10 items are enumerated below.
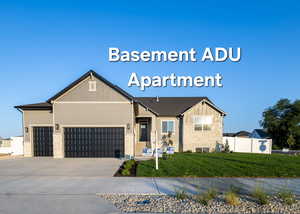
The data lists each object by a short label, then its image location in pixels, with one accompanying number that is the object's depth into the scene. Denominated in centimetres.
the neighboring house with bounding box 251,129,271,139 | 4656
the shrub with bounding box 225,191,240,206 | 479
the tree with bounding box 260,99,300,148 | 3477
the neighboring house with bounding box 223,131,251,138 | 6579
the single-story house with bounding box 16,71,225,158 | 1345
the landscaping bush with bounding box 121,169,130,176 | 797
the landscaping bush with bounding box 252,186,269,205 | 480
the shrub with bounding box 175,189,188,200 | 522
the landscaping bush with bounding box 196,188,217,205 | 484
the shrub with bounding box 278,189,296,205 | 482
